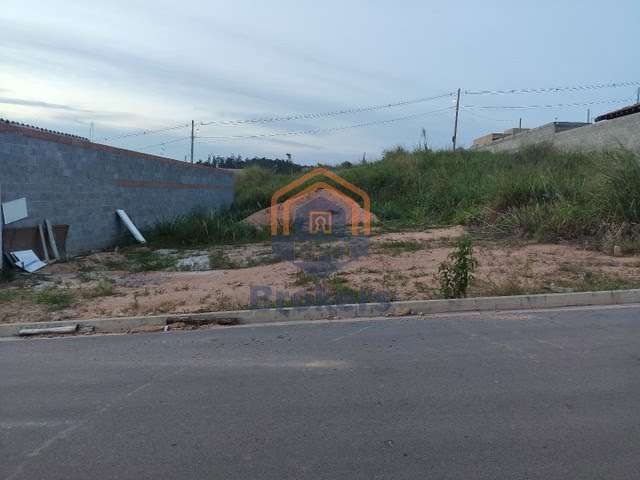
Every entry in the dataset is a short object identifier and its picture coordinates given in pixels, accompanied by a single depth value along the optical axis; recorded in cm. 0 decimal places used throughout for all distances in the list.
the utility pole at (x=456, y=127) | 3969
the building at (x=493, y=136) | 4078
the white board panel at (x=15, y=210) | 880
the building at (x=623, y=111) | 2233
